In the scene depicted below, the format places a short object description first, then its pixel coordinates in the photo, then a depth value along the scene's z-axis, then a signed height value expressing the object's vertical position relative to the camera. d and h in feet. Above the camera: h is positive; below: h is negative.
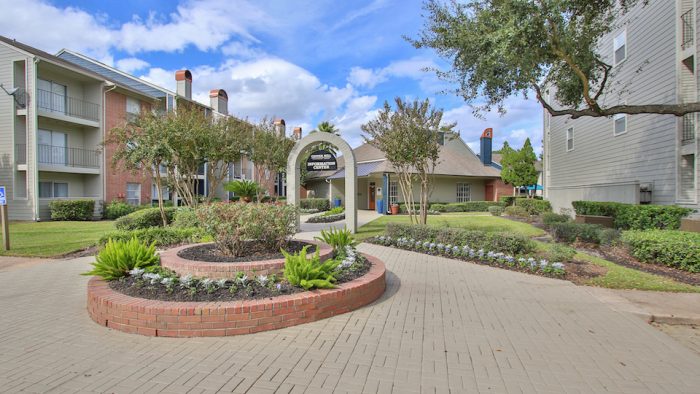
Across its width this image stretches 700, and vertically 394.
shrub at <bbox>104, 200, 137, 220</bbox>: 67.10 -2.68
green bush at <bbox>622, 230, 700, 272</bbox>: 24.16 -3.78
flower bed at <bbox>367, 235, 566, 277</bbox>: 23.85 -4.66
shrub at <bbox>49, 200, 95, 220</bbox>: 60.44 -2.30
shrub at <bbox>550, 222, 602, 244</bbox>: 35.04 -3.82
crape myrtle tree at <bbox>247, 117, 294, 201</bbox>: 77.97 +10.29
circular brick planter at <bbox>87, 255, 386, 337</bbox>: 13.16 -4.44
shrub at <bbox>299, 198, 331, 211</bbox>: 91.40 -2.28
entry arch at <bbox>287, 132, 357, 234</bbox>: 42.86 +2.86
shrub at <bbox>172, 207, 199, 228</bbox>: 39.17 -2.64
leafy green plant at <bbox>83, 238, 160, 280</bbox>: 16.80 -3.04
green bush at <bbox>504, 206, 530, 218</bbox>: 70.63 -3.51
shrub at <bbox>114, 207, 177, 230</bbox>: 37.78 -2.67
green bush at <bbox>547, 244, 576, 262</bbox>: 25.26 -4.22
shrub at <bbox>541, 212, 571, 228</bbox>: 48.19 -3.30
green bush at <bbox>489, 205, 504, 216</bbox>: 77.97 -3.58
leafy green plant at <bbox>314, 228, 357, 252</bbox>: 23.87 -2.94
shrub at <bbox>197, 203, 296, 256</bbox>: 18.78 -1.47
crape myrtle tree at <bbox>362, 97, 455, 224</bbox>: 38.24 +6.44
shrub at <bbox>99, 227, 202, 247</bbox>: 31.09 -3.56
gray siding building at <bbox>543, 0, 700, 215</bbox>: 37.11 +8.53
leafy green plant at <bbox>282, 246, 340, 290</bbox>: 15.25 -3.36
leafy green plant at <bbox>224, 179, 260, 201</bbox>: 46.24 +0.91
